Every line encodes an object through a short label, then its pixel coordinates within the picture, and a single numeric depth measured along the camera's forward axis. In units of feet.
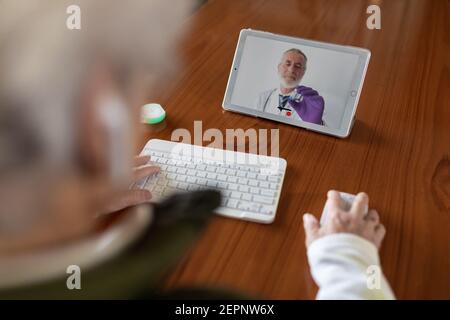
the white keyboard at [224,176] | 2.50
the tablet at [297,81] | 2.95
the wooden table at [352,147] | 2.21
